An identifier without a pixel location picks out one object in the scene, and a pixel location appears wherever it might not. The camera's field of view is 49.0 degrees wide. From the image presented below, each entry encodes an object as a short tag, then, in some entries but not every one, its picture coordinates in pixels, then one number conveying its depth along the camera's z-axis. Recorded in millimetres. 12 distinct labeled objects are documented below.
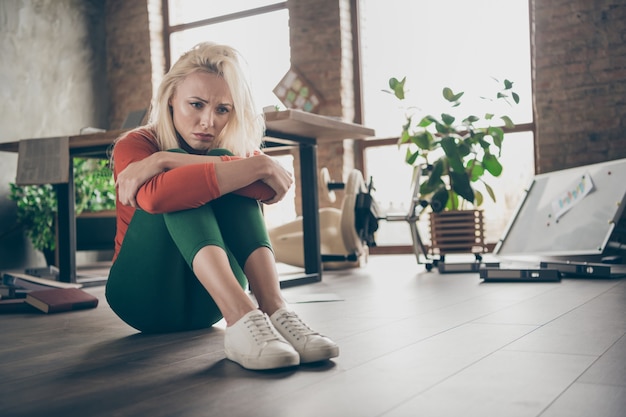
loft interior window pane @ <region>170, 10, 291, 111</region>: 6164
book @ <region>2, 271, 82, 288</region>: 3157
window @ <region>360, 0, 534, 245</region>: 5297
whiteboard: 3643
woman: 1416
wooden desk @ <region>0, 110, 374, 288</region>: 3219
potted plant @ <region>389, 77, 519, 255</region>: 4223
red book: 2527
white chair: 4004
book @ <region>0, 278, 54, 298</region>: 2934
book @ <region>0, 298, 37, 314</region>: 2592
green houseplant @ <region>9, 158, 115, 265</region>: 5355
